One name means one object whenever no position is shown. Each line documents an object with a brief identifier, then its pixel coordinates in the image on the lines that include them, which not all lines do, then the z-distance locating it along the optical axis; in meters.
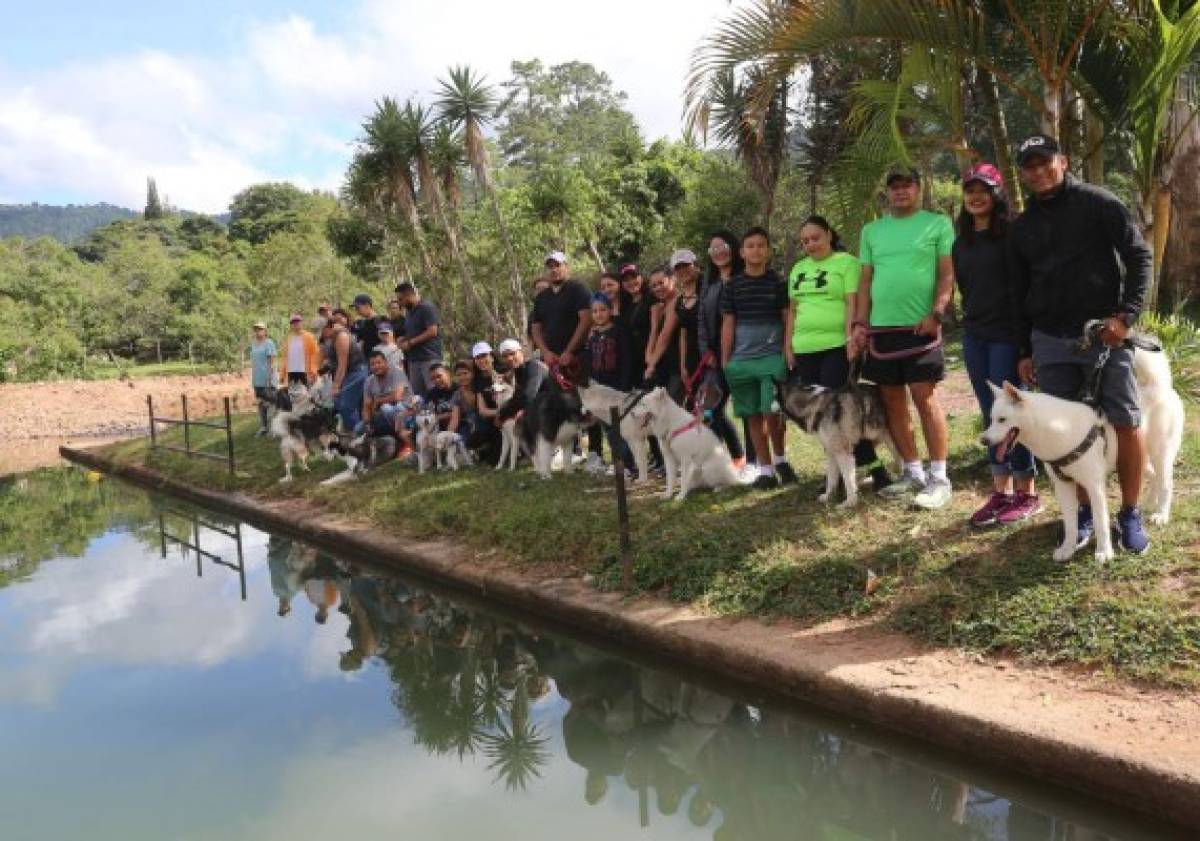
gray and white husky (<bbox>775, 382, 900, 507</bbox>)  5.34
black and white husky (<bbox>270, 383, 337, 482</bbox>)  10.15
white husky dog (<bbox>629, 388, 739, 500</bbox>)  6.37
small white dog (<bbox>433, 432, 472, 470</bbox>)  8.97
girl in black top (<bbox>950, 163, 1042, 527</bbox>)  4.57
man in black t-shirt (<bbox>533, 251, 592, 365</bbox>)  7.86
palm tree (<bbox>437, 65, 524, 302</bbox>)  19.25
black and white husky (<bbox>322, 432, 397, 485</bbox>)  9.66
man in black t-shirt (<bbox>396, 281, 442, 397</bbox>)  9.72
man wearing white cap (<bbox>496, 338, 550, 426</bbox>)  8.45
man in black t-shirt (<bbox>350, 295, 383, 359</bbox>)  10.93
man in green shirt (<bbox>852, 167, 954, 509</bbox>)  4.94
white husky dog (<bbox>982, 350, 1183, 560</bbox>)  4.00
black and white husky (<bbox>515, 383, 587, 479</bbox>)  7.80
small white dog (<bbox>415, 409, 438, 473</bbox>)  9.06
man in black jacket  3.92
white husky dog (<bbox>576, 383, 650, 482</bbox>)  6.89
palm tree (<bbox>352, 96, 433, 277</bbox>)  19.31
